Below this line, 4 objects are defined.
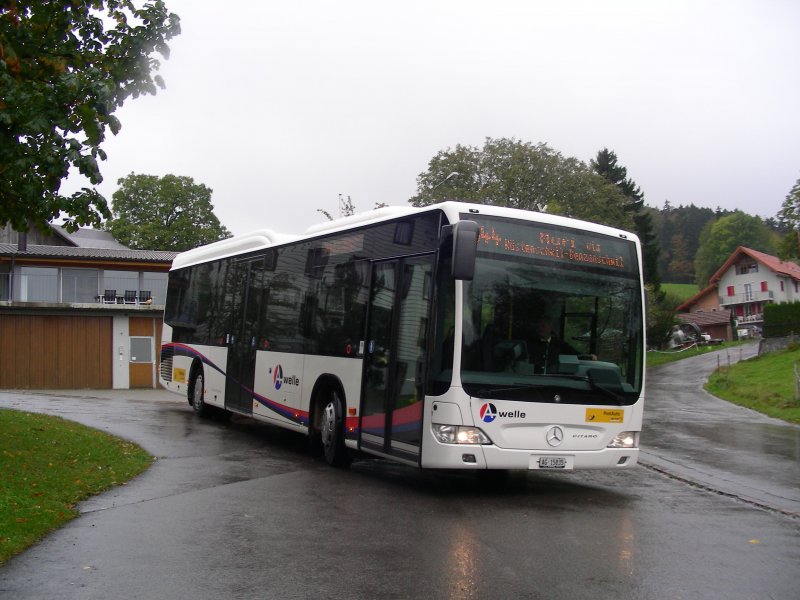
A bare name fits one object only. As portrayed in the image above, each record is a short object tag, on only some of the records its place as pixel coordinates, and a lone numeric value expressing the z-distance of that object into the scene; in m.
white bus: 9.09
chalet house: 87.81
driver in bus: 9.39
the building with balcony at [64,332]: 33.67
